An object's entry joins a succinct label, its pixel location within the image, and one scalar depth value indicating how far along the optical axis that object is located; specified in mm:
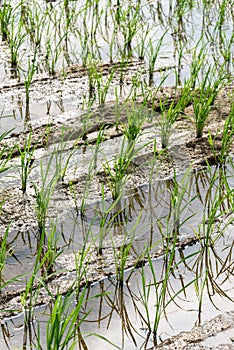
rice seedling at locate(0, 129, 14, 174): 5639
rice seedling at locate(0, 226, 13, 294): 4507
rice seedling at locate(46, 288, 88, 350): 3659
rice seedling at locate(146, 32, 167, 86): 7887
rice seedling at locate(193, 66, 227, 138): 6477
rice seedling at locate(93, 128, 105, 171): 5912
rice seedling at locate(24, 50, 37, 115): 7059
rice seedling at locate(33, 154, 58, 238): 5199
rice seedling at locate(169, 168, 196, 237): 5101
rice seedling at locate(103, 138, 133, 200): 5555
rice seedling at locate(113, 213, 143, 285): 4615
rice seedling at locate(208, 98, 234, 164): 6075
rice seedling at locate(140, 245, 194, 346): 4287
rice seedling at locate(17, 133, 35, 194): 5626
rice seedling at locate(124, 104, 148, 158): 6081
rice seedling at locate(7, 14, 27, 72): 8077
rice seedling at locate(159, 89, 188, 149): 6306
